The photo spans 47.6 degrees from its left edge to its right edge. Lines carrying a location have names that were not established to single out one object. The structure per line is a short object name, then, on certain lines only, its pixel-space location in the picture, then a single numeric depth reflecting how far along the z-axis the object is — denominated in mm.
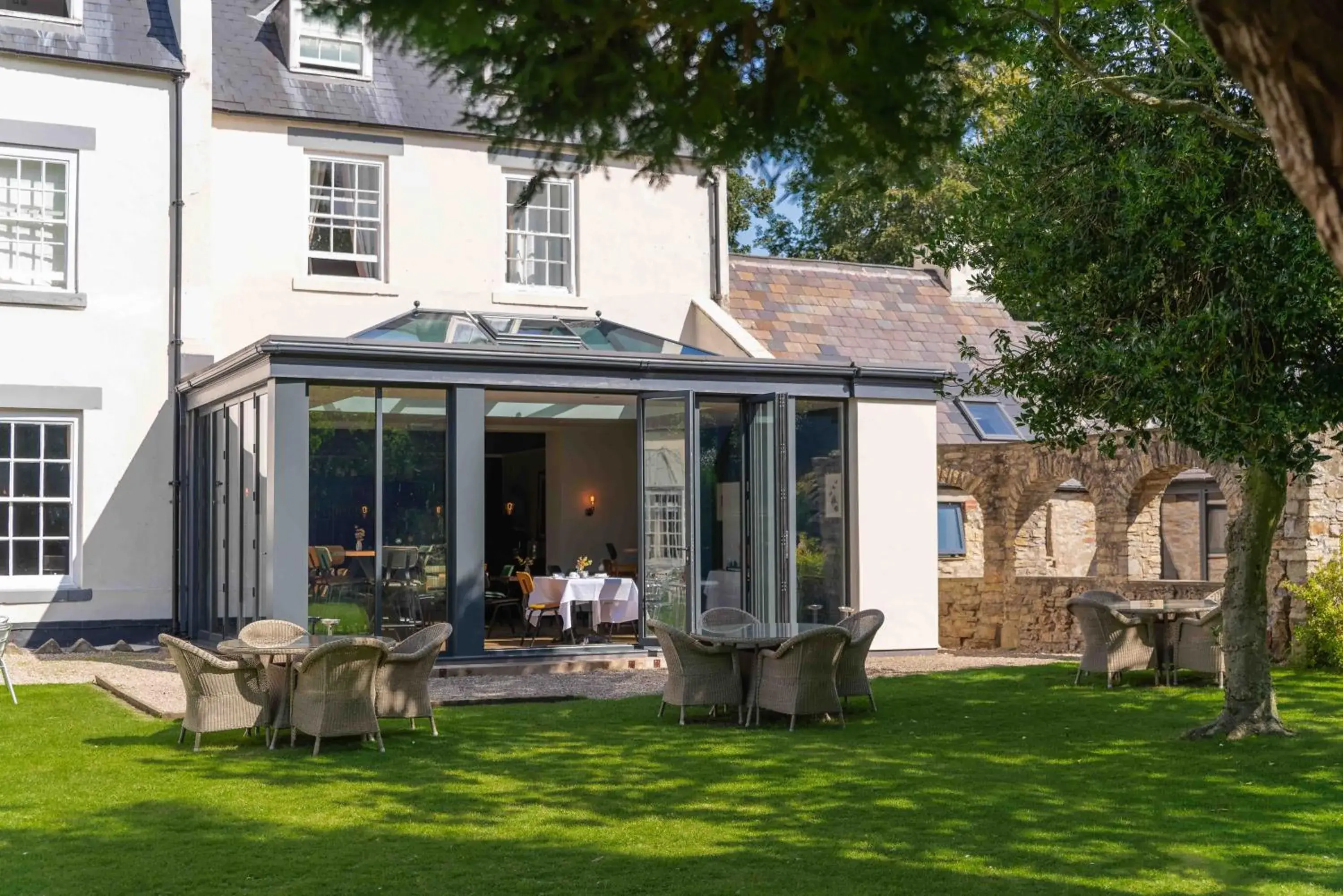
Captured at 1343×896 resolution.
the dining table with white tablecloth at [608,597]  16016
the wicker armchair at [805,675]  10977
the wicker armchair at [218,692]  9898
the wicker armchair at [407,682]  10344
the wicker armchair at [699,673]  11305
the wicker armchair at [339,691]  9820
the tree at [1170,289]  9273
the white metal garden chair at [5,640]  12086
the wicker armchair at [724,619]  13039
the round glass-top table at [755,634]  11211
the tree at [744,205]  31125
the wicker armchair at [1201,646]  13578
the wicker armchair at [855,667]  11719
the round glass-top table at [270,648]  10172
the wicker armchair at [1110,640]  13625
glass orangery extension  14391
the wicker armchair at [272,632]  11414
